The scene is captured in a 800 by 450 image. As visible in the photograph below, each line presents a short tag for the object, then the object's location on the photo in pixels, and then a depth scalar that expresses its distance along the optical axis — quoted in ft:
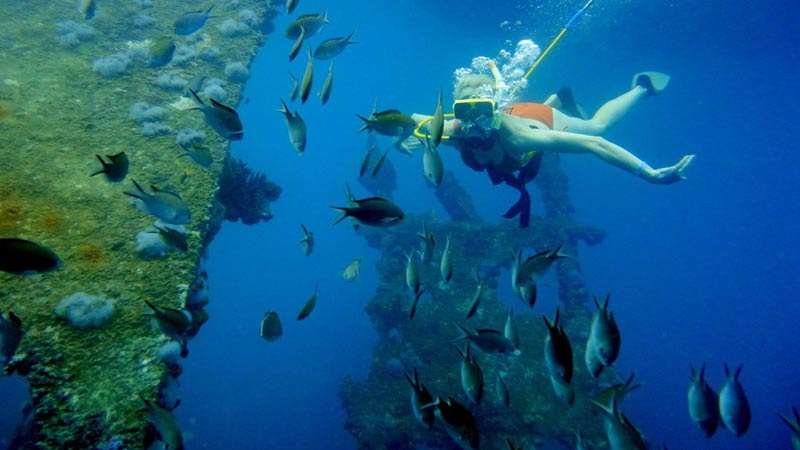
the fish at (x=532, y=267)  11.16
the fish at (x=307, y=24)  14.68
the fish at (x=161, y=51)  18.13
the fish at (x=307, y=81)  11.49
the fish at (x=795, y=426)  10.43
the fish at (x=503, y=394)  12.79
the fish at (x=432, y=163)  10.87
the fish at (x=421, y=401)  8.66
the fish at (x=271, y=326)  13.46
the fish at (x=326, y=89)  13.05
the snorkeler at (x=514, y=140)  17.98
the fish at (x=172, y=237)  12.08
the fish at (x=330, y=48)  14.76
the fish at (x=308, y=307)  13.78
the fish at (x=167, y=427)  9.43
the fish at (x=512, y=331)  12.93
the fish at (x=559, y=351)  7.88
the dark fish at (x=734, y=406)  10.48
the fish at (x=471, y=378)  9.29
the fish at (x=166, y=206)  11.60
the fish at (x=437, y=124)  10.31
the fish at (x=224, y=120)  10.68
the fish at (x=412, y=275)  12.51
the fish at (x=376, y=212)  9.37
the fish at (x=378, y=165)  12.64
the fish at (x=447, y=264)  12.21
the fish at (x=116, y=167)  10.23
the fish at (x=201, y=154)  14.66
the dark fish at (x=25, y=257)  7.25
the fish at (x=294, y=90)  13.68
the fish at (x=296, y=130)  11.76
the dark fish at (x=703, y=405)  10.42
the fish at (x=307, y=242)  17.83
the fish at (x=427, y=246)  13.37
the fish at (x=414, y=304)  12.69
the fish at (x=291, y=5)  15.71
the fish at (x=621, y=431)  8.59
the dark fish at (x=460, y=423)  8.09
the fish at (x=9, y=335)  9.00
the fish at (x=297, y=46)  13.01
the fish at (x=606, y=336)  8.42
